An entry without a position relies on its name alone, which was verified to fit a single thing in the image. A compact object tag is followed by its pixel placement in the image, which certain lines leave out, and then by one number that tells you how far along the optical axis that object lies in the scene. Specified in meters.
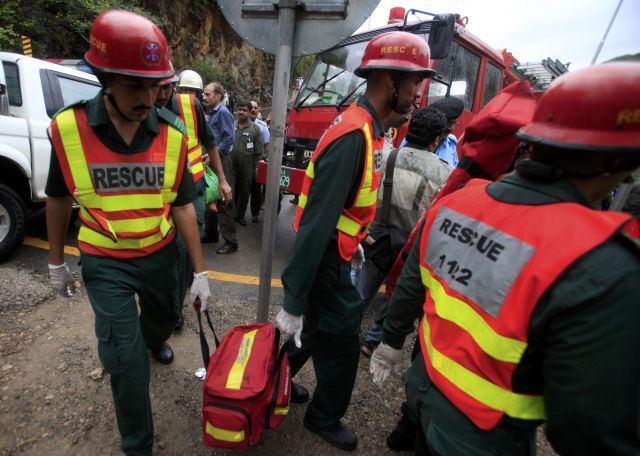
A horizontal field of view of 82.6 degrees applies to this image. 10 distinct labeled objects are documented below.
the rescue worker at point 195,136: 2.68
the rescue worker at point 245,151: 5.29
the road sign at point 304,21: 1.74
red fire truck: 4.16
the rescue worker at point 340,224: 1.55
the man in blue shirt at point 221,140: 4.60
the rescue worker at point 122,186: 1.56
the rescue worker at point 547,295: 0.76
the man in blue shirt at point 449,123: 3.24
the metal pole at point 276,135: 1.82
